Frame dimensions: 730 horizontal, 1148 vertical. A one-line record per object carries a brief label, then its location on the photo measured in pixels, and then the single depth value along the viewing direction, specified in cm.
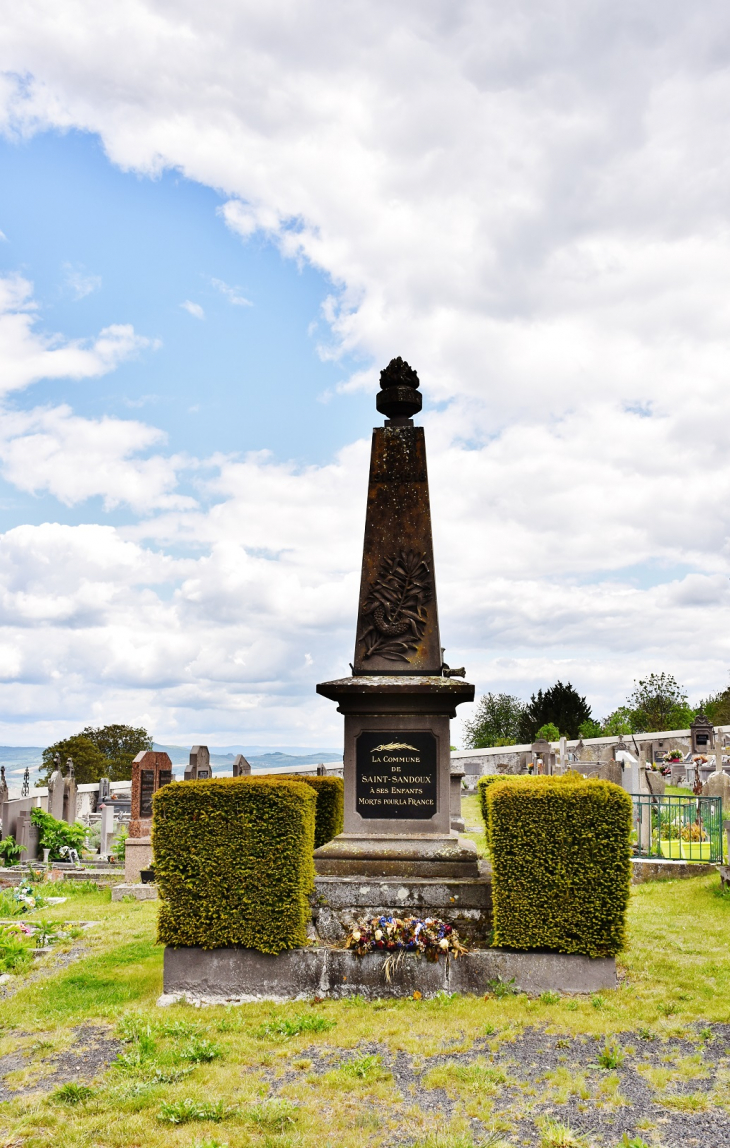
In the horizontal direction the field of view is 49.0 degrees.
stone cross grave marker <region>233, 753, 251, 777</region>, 2230
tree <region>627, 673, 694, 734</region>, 5741
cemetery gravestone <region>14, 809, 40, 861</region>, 1714
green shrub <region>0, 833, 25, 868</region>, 1628
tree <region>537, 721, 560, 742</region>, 4491
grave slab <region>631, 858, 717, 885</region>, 1321
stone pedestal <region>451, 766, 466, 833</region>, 1755
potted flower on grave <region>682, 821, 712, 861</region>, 1406
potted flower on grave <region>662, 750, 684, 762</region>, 3200
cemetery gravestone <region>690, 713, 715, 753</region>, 3488
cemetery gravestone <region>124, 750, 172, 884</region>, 1489
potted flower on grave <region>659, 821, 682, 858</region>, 1415
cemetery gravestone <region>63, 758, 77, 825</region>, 2001
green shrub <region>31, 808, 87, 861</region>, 1731
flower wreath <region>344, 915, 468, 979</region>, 707
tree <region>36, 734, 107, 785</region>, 5062
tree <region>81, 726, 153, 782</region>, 5522
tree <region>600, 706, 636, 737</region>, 5366
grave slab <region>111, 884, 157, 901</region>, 1351
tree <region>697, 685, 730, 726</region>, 5809
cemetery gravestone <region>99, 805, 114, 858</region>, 1848
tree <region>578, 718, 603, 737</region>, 5309
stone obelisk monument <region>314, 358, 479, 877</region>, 816
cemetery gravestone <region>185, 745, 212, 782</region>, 2138
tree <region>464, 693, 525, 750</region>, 5884
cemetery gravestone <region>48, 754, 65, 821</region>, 1930
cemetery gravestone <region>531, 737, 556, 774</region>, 2795
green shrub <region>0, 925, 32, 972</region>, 893
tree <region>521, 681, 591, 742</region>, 5422
